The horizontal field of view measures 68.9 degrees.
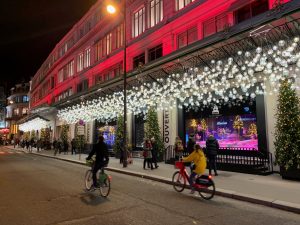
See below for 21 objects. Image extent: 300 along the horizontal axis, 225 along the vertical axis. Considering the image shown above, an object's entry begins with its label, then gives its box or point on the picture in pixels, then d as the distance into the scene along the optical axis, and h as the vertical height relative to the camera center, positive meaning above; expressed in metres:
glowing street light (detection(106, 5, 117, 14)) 11.91 +6.95
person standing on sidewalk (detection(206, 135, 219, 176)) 10.07 -0.69
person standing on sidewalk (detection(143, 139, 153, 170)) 12.34 -0.96
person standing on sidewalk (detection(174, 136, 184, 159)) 12.47 -0.71
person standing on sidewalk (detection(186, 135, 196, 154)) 11.65 -0.51
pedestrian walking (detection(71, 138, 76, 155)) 24.30 -0.92
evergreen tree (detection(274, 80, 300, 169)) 8.89 +0.23
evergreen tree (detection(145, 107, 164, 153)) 15.36 +0.55
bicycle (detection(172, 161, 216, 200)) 6.84 -1.58
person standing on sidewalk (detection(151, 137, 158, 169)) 12.60 -1.05
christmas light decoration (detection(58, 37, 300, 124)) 10.03 +3.02
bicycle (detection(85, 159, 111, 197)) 7.02 -1.52
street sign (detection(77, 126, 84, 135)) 16.98 +0.52
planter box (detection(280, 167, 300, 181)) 8.75 -1.59
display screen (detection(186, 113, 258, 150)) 11.88 +0.33
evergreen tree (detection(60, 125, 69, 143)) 28.04 +0.50
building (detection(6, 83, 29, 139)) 70.30 +10.22
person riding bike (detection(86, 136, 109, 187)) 7.35 -0.65
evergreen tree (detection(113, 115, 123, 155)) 18.11 +0.43
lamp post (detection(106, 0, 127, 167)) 13.21 -0.30
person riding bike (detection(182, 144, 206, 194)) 7.14 -0.81
